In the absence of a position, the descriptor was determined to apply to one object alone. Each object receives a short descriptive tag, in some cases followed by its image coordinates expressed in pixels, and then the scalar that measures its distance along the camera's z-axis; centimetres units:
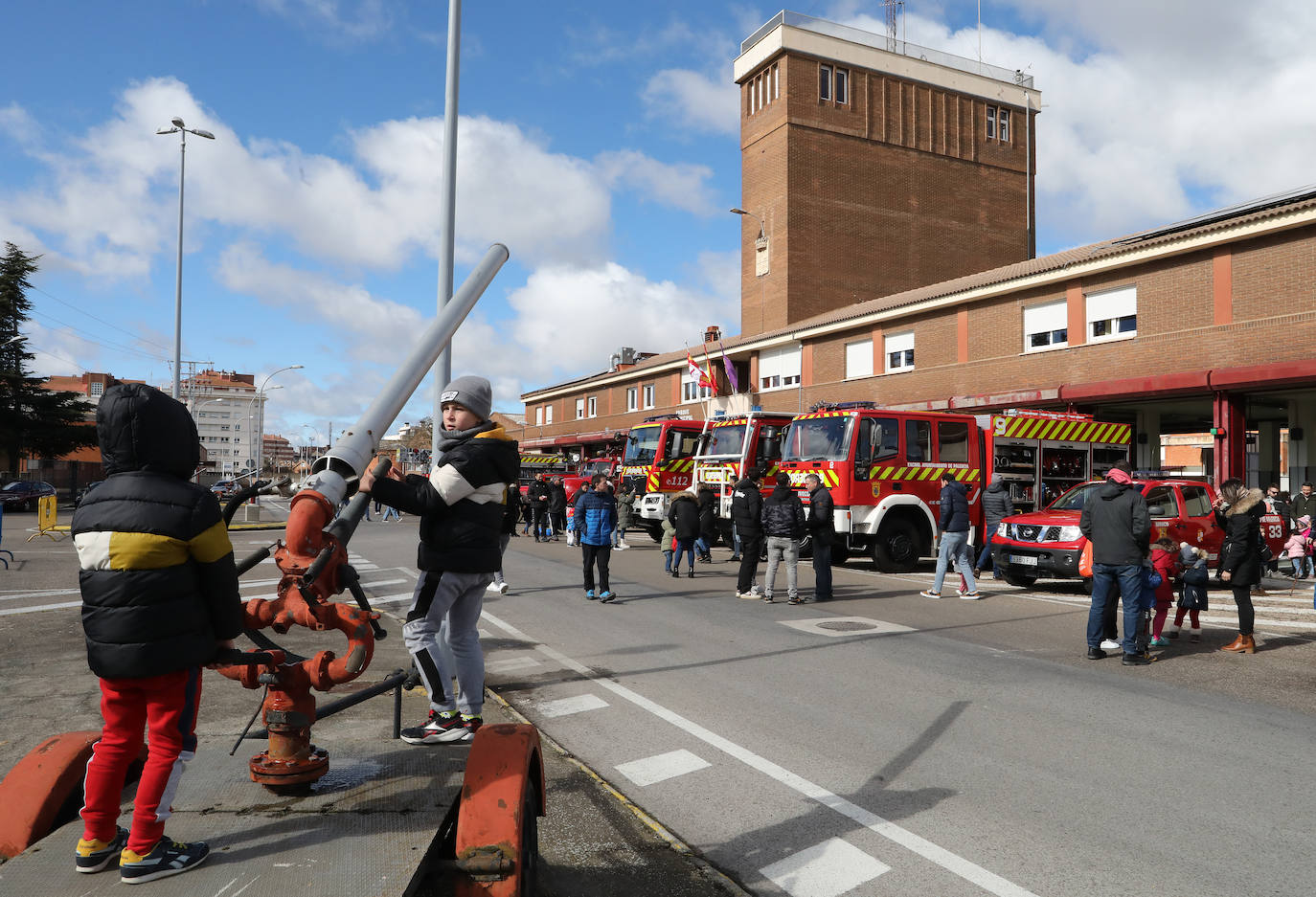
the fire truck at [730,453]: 1919
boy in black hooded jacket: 276
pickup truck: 1295
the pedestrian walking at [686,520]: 1547
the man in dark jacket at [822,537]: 1225
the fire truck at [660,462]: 2388
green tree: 4850
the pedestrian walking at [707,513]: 1639
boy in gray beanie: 436
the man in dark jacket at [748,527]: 1289
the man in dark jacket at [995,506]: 1502
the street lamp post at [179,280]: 2942
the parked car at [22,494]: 3878
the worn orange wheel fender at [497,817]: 268
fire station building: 1934
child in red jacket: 880
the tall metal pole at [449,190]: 679
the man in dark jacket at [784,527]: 1212
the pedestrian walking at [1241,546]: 861
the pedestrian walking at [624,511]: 2219
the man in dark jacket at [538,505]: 2544
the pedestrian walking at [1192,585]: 909
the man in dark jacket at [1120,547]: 815
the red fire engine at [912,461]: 1580
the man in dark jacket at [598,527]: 1188
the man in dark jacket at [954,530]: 1262
